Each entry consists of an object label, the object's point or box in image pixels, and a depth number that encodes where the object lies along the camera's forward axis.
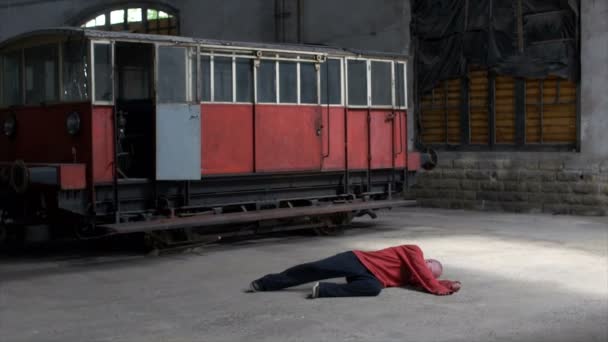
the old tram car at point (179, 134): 11.91
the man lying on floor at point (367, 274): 9.26
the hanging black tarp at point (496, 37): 17.80
